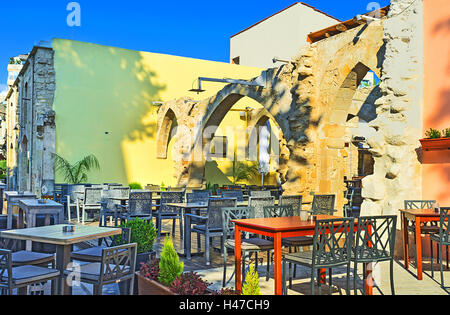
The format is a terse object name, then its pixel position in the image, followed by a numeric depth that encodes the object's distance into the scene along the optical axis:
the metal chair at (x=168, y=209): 7.84
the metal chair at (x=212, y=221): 6.01
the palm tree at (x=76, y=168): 14.66
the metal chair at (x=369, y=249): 3.86
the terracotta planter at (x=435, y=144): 5.90
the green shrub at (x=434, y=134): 6.01
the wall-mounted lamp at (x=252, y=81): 10.47
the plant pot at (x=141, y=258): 3.64
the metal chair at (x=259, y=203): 6.52
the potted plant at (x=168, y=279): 2.73
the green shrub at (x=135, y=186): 15.41
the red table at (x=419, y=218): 4.82
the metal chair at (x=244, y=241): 4.57
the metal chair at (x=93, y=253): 3.84
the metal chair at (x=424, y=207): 5.52
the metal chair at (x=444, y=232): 4.48
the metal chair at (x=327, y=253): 3.63
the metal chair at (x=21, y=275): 3.10
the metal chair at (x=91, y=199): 9.40
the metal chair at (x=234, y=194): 8.82
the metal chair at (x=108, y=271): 3.22
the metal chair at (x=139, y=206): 7.40
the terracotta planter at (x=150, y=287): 2.76
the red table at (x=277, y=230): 3.72
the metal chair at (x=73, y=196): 9.78
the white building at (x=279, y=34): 21.39
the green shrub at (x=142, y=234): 4.17
